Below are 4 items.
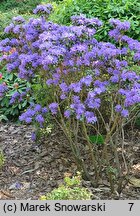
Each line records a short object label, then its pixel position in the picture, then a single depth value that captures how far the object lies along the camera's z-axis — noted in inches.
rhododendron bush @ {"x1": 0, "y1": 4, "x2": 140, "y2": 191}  138.9
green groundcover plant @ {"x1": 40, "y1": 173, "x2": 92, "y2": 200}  125.0
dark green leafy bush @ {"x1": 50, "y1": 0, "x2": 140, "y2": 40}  204.8
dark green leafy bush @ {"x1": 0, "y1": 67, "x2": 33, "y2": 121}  219.8
